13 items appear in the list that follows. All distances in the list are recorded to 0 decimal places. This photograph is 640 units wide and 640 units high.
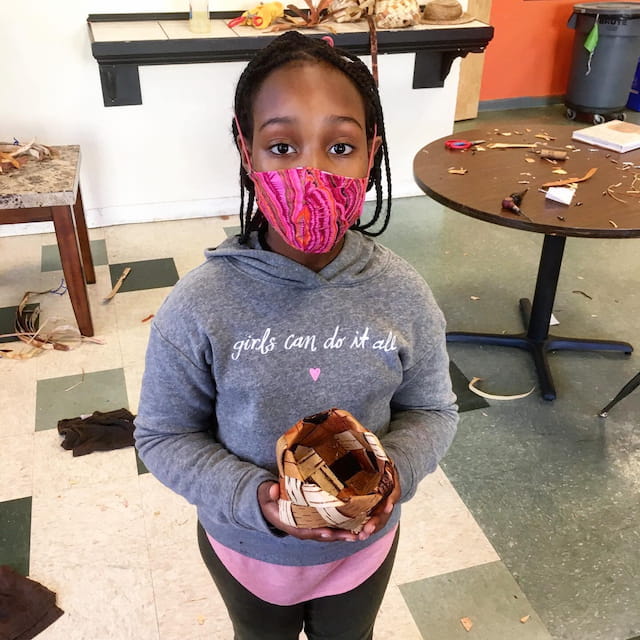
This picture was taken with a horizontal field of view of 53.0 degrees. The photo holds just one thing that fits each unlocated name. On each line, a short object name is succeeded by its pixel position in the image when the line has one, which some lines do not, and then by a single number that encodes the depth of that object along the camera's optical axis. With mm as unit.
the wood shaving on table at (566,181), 1964
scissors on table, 2291
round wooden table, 1762
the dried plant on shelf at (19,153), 2354
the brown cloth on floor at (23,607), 1382
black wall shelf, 2641
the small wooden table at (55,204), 2164
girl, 758
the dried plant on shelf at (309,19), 2854
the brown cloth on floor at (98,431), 1900
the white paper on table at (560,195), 1853
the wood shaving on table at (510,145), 2320
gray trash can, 4531
